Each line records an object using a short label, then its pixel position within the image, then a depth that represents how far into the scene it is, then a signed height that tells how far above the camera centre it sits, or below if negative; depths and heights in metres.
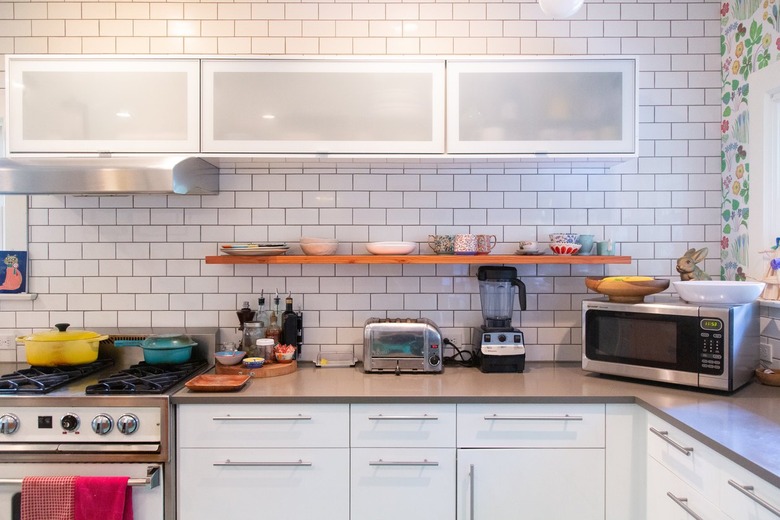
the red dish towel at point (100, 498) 2.03 -0.94
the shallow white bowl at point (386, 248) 2.56 +0.03
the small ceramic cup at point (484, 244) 2.61 +0.06
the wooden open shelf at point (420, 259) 2.51 -0.02
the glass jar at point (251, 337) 2.67 -0.42
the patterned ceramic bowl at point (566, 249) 2.58 +0.03
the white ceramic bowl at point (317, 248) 2.60 +0.03
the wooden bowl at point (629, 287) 2.36 -0.14
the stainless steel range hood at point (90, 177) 2.25 +0.32
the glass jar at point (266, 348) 2.59 -0.46
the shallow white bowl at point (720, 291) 2.14 -0.14
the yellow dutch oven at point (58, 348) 2.48 -0.45
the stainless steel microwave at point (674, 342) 2.09 -0.36
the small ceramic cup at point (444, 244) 2.61 +0.05
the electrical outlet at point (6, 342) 2.78 -0.47
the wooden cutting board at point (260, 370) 2.47 -0.55
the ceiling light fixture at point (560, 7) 1.80 +0.85
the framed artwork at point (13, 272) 2.79 -0.11
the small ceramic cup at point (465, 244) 2.58 +0.05
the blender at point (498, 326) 2.53 -0.35
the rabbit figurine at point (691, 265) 2.50 -0.04
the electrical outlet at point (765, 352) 2.39 -0.43
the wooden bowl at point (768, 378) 2.20 -0.50
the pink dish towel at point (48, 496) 2.03 -0.93
